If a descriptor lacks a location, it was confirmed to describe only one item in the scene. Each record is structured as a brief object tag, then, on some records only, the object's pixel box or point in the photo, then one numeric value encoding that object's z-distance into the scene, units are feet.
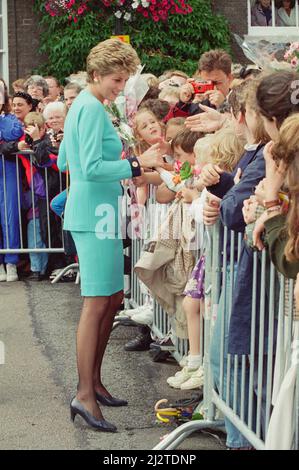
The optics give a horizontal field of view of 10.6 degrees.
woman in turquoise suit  29.70
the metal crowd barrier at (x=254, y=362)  21.65
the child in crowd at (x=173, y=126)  37.65
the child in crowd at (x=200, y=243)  28.99
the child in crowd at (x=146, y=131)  38.01
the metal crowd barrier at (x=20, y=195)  56.84
